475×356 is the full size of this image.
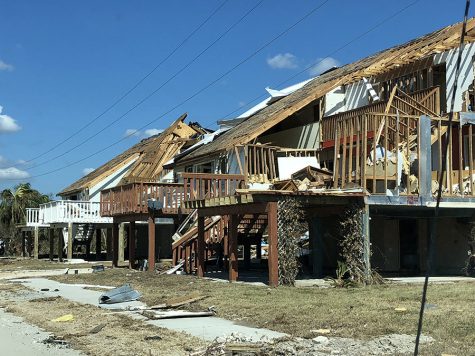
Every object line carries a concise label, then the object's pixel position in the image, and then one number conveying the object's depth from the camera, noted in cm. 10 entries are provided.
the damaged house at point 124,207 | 2433
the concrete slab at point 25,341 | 811
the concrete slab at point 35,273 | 2495
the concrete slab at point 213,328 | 859
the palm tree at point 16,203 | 4988
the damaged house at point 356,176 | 1552
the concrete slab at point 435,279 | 1600
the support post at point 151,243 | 2300
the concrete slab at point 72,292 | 1293
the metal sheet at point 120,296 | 1320
